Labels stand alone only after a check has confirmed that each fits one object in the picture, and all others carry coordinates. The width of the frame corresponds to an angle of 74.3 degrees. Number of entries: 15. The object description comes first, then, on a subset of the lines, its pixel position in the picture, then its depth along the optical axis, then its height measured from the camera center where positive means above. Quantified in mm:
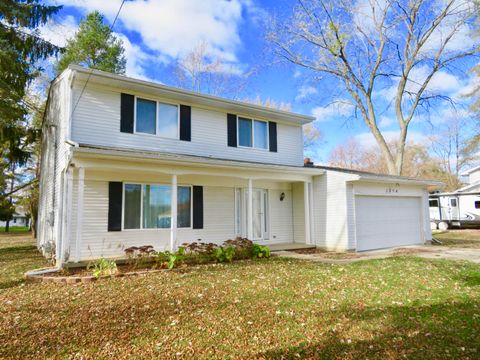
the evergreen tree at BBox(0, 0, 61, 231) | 10289 +5727
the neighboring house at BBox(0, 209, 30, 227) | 54581 -1608
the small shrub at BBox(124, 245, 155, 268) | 8079 -1193
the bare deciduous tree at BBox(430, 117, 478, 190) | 34625 +6718
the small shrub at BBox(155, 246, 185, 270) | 8078 -1222
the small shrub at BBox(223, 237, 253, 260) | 9523 -1098
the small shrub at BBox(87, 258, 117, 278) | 7022 -1282
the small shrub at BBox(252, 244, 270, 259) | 9672 -1266
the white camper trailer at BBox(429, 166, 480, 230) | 20875 +55
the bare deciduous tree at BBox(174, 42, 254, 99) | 24094 +10486
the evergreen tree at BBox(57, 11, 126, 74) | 22234 +11830
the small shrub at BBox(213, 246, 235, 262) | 9070 -1241
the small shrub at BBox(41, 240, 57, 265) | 8753 -1077
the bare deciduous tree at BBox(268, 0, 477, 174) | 17953 +9800
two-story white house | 8875 +981
